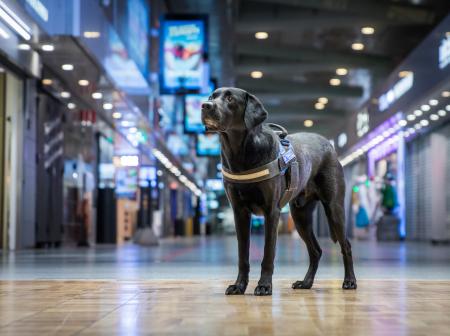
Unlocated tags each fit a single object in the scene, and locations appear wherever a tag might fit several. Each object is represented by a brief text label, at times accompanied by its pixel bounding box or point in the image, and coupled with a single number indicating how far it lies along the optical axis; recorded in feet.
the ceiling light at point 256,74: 106.63
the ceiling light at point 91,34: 41.22
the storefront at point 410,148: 67.15
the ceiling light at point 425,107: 71.77
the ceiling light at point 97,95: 56.44
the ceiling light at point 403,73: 76.43
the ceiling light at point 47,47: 41.73
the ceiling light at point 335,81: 114.01
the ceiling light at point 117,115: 65.28
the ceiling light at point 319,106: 136.17
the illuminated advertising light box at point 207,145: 114.42
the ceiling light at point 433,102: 68.43
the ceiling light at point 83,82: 52.75
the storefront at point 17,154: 48.73
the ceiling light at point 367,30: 84.50
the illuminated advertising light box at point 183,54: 61.31
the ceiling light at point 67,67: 48.23
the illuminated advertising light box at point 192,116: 87.71
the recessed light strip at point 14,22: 32.58
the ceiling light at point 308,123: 156.76
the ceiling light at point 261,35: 89.37
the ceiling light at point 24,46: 41.48
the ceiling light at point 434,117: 75.71
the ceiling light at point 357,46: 94.13
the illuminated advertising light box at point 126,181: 77.71
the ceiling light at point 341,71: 103.19
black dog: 15.03
